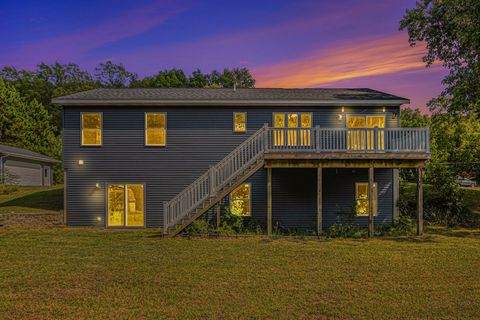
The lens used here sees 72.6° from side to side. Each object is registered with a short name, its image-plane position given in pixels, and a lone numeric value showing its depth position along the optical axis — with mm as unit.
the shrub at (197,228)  12617
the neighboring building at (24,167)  26562
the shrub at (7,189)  23234
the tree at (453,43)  15586
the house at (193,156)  15188
